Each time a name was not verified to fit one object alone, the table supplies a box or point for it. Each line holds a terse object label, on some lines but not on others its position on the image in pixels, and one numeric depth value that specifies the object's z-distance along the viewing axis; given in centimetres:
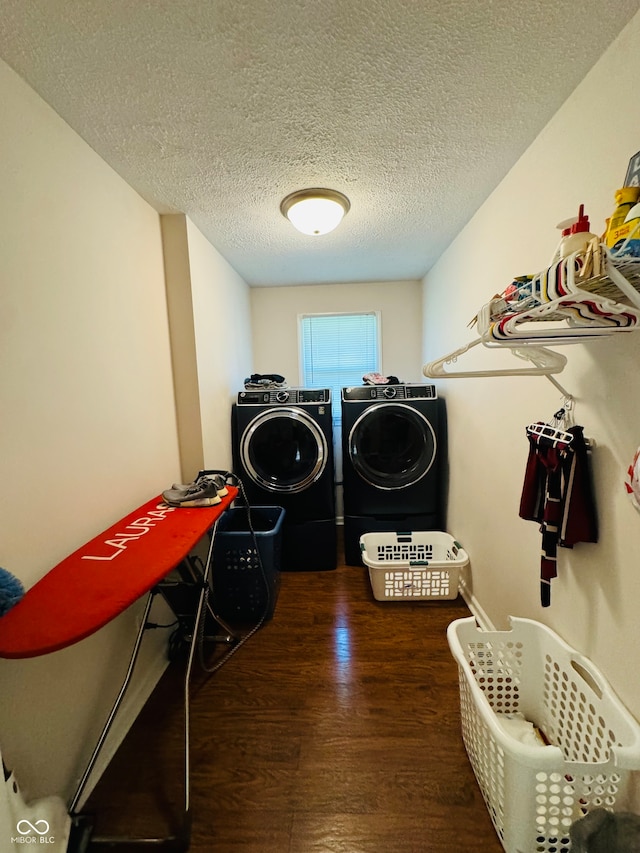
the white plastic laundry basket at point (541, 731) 88
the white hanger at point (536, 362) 108
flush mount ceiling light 161
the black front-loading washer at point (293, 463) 240
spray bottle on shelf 80
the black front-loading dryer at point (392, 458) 241
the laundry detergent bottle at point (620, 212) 69
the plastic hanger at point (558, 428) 109
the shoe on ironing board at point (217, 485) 156
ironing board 74
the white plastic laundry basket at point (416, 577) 204
